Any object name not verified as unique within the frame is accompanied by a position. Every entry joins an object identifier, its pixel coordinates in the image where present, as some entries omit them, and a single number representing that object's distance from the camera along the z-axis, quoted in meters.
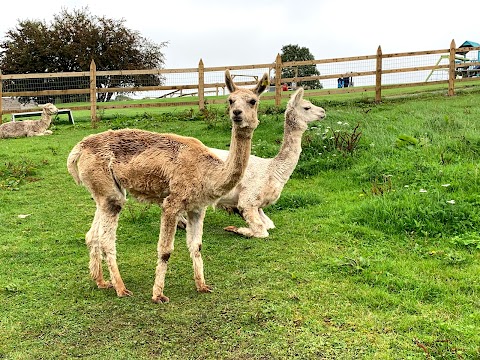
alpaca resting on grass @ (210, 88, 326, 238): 6.63
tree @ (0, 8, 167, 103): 33.03
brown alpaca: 4.45
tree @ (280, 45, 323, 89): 48.42
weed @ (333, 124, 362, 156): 9.32
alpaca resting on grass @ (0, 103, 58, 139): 15.48
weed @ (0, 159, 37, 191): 9.28
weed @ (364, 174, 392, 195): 7.23
